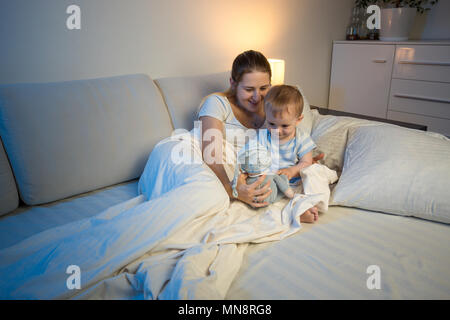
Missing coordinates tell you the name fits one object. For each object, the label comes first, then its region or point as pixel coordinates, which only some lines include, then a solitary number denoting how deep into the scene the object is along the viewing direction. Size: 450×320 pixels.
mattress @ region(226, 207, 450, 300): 0.84
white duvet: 0.82
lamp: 2.26
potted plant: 2.62
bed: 0.84
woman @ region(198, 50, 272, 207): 1.43
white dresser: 2.43
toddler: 1.25
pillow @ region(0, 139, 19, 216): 1.21
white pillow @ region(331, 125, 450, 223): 1.13
